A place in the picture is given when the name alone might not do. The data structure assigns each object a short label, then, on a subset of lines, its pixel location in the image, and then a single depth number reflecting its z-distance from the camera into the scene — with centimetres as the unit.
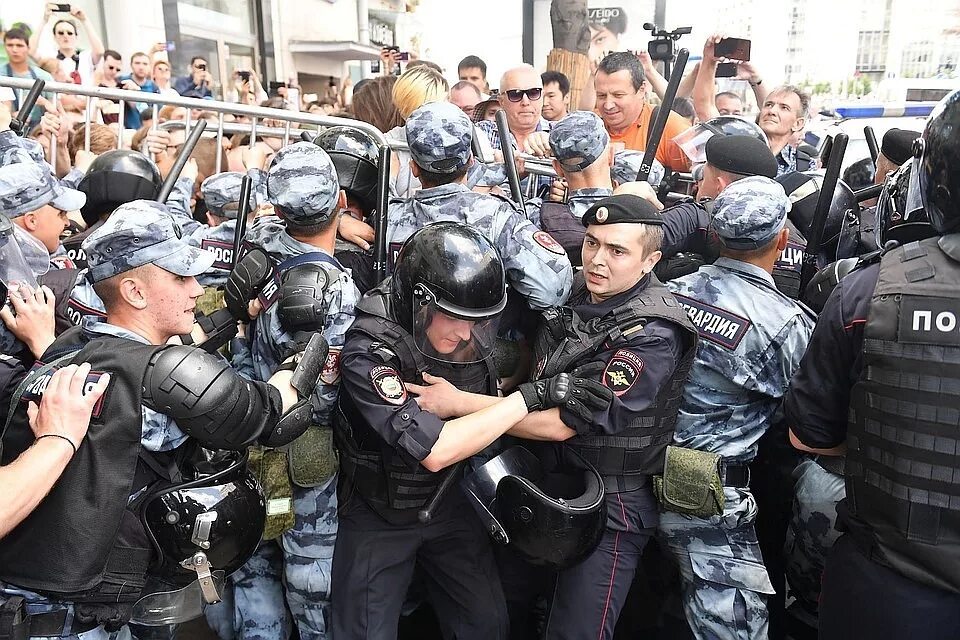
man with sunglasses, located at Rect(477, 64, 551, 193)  561
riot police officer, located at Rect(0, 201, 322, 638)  201
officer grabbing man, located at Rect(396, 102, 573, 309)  303
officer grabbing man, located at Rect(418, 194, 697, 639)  268
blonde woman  499
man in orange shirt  541
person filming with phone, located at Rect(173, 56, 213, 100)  1015
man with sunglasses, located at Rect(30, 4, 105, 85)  818
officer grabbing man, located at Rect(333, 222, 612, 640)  245
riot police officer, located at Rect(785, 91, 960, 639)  192
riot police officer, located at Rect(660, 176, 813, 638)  287
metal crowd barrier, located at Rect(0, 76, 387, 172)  499
